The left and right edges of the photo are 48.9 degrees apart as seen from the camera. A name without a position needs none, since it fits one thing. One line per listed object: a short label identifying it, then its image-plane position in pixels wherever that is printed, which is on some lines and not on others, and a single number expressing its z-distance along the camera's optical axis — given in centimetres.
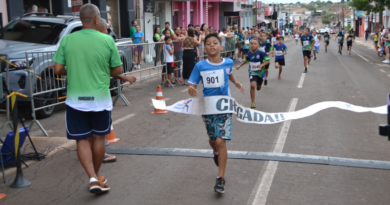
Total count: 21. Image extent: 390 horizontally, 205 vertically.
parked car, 838
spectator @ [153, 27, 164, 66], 1348
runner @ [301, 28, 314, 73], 1808
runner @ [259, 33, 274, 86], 1292
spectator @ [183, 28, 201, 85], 1431
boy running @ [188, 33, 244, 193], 480
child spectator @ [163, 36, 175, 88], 1386
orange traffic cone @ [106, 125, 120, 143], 717
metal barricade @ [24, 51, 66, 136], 830
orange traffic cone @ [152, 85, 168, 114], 966
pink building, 2952
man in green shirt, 450
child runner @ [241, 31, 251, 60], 2236
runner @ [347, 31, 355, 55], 2946
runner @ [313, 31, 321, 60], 2595
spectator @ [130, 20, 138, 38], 1978
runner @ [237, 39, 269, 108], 1006
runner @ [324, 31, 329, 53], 3316
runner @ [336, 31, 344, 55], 2972
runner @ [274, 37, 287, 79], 1533
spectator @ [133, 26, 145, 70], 1213
